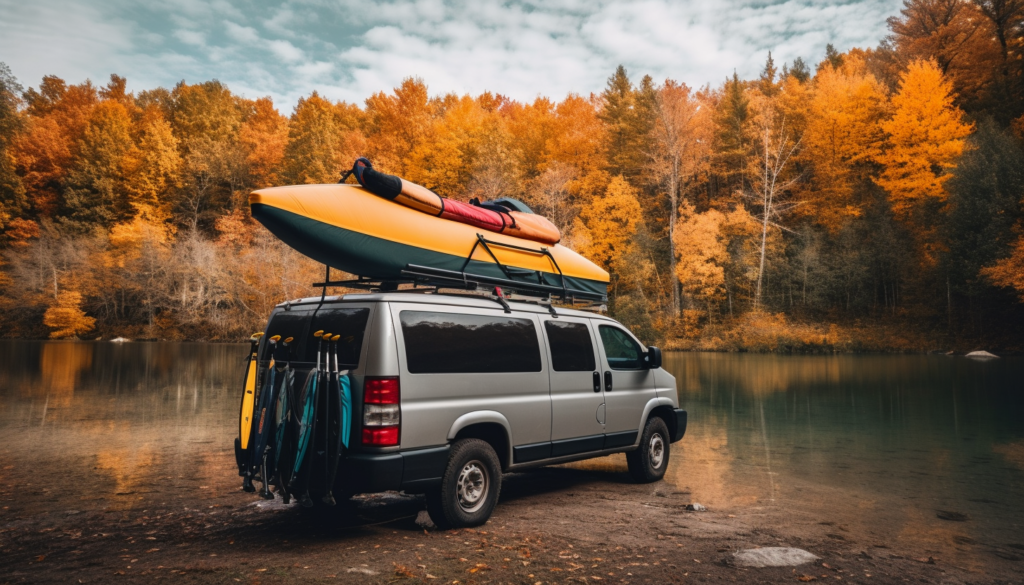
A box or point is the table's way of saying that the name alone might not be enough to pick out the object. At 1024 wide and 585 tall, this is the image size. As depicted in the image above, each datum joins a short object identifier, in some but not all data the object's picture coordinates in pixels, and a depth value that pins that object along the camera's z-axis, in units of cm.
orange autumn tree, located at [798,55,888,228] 4341
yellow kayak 593
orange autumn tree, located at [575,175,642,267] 4288
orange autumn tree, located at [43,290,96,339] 5141
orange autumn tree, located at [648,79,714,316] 4378
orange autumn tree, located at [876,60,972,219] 3916
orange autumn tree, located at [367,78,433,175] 5462
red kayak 643
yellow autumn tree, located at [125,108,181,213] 6309
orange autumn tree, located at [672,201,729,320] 4097
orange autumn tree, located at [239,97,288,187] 6400
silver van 518
